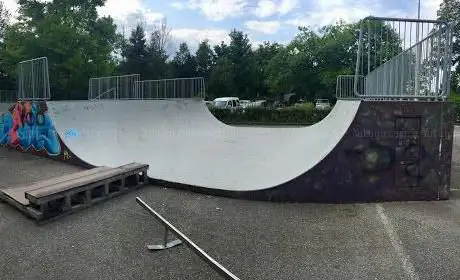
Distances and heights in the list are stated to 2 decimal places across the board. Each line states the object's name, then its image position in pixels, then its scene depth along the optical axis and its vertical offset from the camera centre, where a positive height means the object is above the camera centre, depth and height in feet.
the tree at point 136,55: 136.36 +18.38
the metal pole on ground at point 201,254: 9.43 -4.14
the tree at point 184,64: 165.37 +18.41
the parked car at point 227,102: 119.03 +1.42
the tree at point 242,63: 166.61 +19.01
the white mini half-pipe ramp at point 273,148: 21.34 -2.90
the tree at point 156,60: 137.39 +16.47
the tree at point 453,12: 141.92 +38.46
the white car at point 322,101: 133.92 +2.28
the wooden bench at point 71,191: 19.17 -4.88
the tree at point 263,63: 171.12 +20.27
